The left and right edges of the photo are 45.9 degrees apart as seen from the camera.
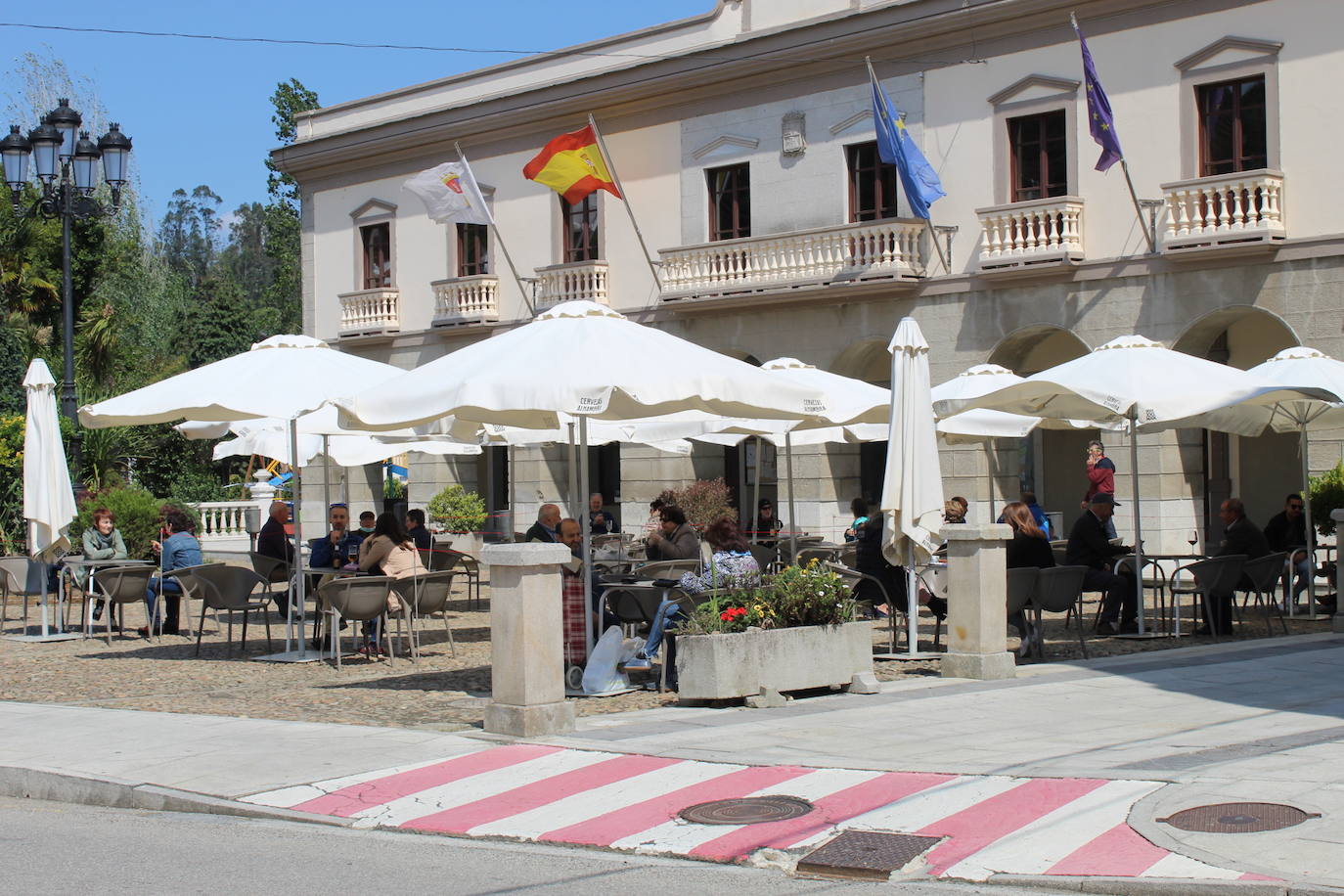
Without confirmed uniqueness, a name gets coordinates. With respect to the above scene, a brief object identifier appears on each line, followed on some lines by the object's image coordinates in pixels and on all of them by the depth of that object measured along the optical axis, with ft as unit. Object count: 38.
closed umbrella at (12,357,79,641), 53.62
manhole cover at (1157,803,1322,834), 22.76
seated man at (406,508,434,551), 66.13
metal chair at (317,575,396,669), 44.04
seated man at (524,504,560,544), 51.52
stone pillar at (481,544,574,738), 32.12
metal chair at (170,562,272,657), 48.67
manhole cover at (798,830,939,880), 22.16
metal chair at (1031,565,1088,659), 44.24
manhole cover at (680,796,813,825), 24.94
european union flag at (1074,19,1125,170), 71.26
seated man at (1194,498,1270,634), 50.60
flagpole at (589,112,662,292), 87.43
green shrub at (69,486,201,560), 72.79
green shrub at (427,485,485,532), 103.19
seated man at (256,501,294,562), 56.29
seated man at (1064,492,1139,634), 50.49
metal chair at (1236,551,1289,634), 49.85
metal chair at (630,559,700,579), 48.52
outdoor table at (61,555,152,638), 53.93
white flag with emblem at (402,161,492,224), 90.79
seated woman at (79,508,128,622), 55.83
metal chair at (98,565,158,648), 52.85
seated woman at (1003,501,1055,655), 45.70
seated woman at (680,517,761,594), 39.04
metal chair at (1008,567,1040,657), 43.29
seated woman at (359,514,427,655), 46.93
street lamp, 65.31
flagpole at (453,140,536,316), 97.60
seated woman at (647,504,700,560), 50.03
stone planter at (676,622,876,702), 36.32
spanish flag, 87.40
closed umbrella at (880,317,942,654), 42.22
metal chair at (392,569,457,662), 46.39
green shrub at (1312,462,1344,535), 63.41
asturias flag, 77.15
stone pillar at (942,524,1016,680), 39.93
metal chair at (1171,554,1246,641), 48.11
